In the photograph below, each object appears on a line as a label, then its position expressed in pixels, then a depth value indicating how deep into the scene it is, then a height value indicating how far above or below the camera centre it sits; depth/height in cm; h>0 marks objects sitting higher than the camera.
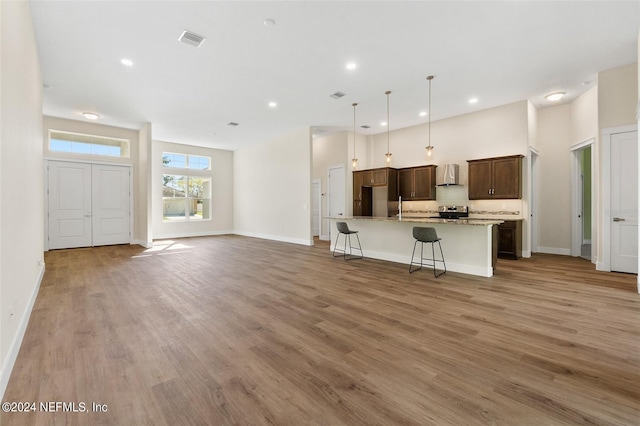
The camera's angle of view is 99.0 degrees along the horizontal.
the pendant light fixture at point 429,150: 507 +120
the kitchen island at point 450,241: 459 -58
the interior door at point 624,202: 457 +14
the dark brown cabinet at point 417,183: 754 +81
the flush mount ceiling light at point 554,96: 577 +246
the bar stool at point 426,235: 452 -40
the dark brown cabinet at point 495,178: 614 +78
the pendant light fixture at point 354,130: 657 +248
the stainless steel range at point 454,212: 693 -2
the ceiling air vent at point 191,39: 378 +246
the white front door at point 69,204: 734 +23
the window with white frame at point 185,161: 1016 +198
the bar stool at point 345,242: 605 -73
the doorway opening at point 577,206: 629 +11
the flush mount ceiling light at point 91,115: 693 +251
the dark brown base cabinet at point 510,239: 607 -63
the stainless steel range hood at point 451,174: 706 +96
